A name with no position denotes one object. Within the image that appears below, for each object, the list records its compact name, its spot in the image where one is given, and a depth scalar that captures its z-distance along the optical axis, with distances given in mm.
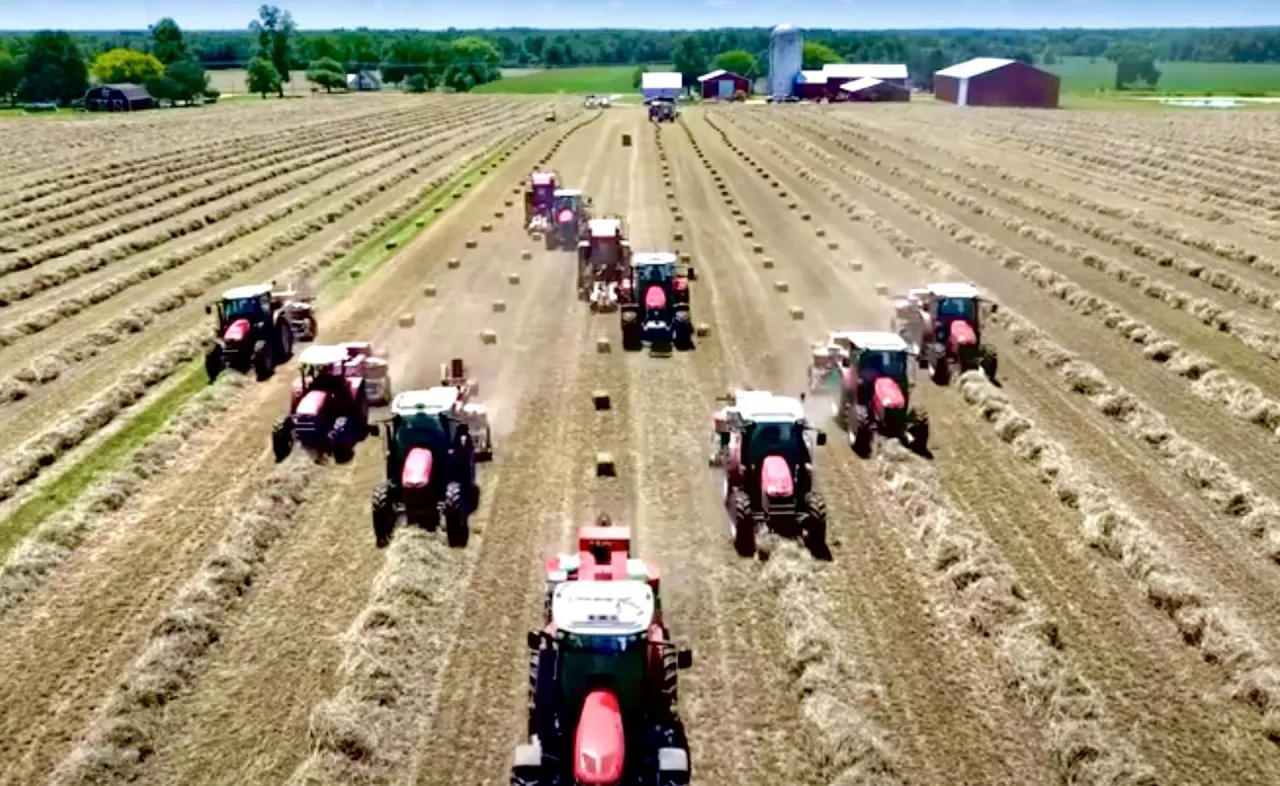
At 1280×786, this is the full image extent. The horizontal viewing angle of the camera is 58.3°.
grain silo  142875
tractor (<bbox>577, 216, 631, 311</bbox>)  33469
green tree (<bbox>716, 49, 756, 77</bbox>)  172375
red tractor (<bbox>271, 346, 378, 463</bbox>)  21016
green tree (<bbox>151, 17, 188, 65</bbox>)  161125
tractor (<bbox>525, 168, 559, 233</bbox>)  43875
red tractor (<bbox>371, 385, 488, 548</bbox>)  17641
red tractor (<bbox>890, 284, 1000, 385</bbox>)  25406
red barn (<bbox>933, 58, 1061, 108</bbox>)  123625
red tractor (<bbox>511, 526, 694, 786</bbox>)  11148
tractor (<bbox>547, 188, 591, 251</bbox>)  40906
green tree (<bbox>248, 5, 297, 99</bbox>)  170800
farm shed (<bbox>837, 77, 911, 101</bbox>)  135750
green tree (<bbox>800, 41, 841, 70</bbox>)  179125
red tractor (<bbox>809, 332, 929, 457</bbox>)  21125
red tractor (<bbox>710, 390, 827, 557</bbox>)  17250
